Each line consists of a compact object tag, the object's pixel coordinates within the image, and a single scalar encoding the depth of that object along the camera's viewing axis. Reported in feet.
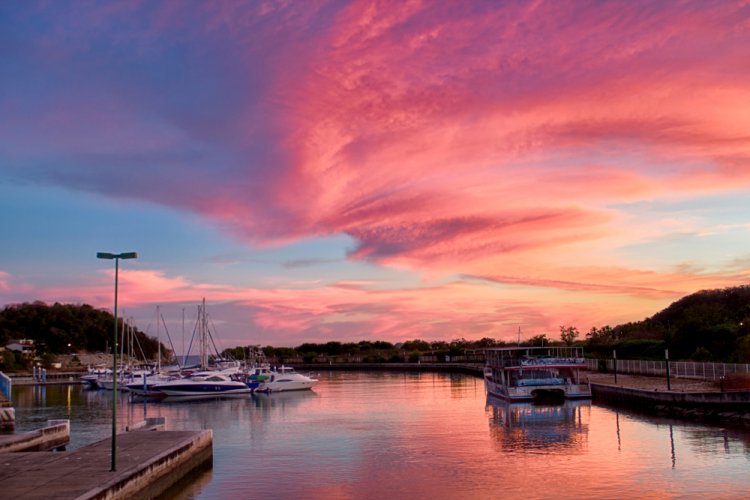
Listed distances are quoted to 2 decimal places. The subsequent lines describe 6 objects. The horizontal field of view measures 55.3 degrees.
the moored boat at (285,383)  290.15
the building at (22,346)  548.31
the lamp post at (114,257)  79.61
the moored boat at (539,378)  201.77
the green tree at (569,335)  435.12
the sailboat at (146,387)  265.95
